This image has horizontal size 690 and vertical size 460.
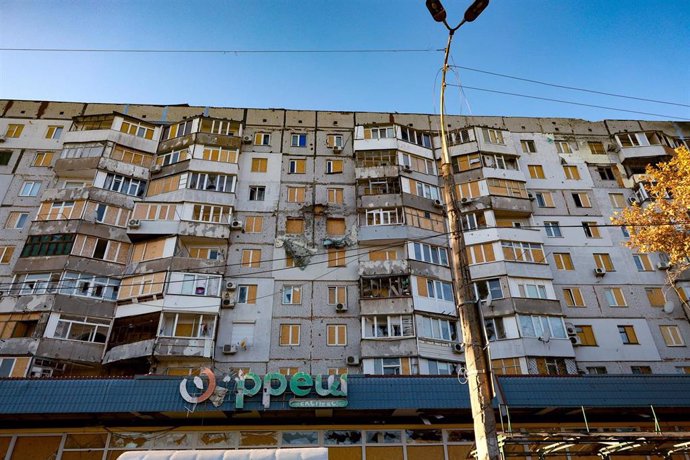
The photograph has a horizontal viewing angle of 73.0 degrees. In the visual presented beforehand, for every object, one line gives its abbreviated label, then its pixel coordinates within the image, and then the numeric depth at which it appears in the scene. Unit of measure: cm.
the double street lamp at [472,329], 791
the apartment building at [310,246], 2647
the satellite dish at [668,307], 2973
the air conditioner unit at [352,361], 2623
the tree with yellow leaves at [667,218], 2432
